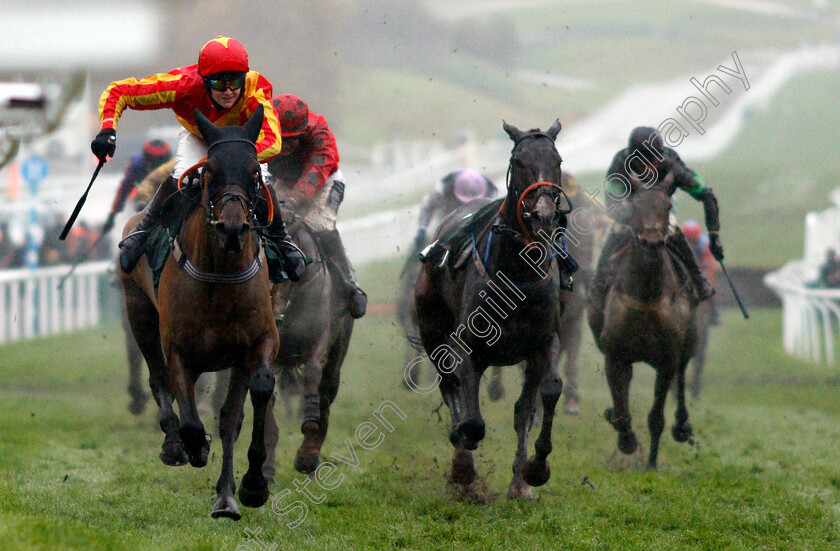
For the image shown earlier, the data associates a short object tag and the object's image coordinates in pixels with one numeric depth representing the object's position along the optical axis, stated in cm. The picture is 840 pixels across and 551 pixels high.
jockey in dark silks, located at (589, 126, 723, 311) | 1499
